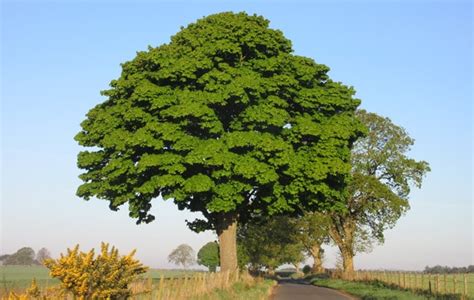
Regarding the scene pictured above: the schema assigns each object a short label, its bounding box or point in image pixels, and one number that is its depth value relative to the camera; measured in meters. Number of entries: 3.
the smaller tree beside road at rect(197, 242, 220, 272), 131.12
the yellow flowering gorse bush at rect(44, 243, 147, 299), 9.97
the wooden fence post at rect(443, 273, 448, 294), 31.25
